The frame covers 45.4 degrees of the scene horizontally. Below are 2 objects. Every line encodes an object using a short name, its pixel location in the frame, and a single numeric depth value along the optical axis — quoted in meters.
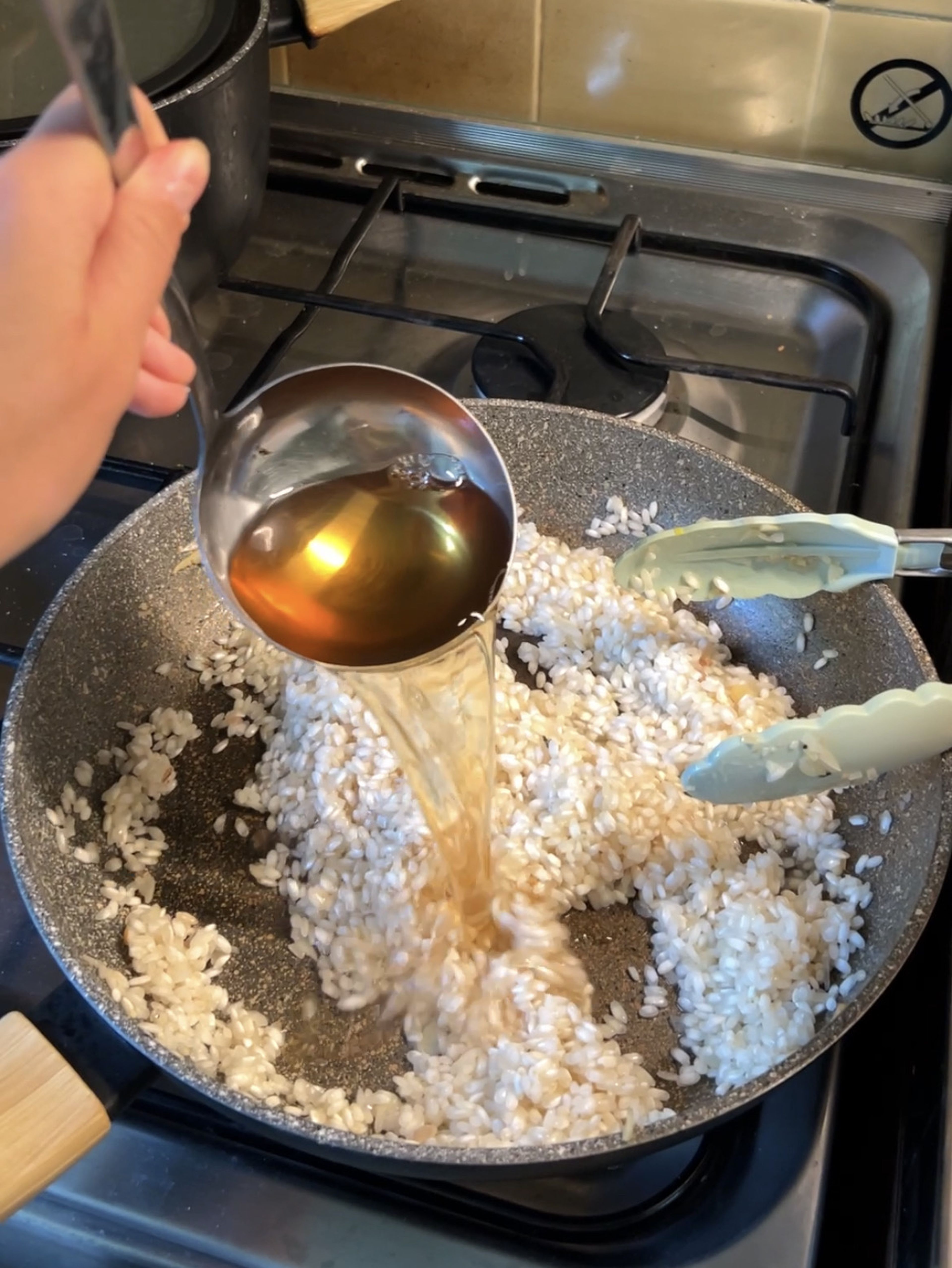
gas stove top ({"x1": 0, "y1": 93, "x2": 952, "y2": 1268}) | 0.61
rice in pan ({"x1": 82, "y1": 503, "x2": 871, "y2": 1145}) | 0.73
